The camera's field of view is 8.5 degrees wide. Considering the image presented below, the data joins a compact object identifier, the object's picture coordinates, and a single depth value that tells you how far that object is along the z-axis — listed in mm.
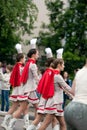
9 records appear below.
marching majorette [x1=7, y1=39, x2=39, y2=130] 11859
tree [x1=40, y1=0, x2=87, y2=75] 29203
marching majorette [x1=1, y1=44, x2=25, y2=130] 12391
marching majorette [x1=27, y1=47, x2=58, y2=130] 10735
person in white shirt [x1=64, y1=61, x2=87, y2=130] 6621
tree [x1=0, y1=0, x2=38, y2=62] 27719
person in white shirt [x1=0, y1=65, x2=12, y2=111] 16516
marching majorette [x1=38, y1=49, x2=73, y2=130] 10712
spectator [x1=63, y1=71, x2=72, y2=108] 16969
